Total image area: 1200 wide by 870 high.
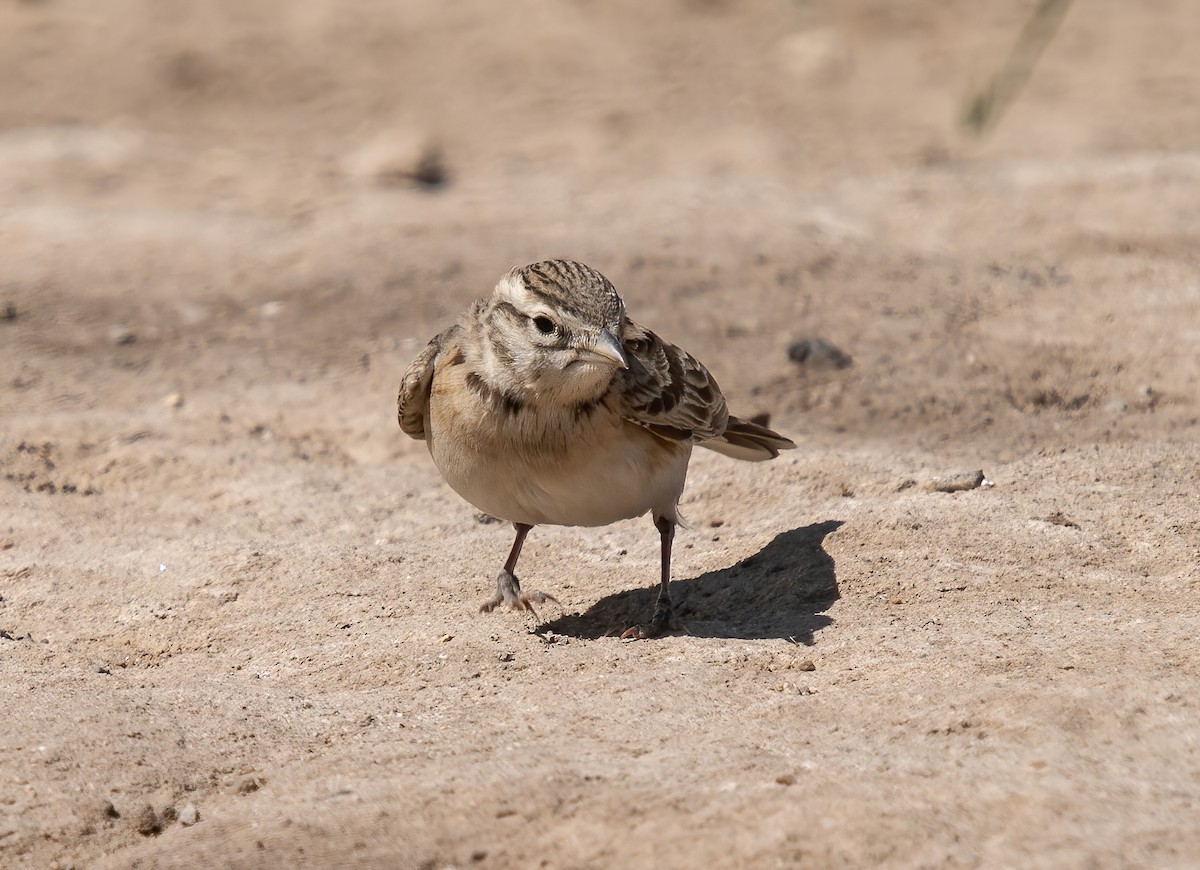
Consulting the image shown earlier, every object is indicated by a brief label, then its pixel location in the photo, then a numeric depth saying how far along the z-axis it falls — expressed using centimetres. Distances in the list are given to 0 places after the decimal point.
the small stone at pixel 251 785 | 841
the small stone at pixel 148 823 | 806
